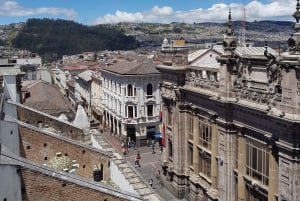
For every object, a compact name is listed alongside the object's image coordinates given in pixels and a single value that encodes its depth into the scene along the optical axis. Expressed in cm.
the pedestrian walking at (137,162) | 4856
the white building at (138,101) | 6062
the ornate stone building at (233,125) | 2162
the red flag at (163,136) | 4109
